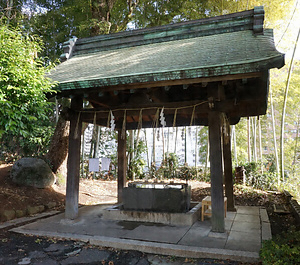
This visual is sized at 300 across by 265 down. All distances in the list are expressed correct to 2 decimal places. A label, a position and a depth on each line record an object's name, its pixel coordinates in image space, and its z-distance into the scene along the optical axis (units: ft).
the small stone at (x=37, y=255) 12.35
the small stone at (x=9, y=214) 19.01
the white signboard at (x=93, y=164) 19.88
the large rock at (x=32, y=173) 25.29
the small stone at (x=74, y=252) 12.60
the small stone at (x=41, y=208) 22.16
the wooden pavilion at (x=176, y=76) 13.42
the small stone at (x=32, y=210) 21.04
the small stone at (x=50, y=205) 23.24
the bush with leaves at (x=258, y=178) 32.30
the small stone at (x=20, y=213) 19.99
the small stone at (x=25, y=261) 11.66
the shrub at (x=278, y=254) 9.70
